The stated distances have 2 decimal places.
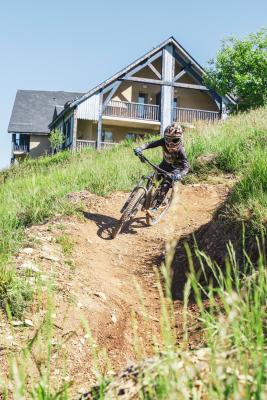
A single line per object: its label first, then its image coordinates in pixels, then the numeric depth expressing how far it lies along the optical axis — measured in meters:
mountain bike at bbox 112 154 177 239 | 7.00
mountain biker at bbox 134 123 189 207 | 7.44
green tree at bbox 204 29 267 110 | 29.34
